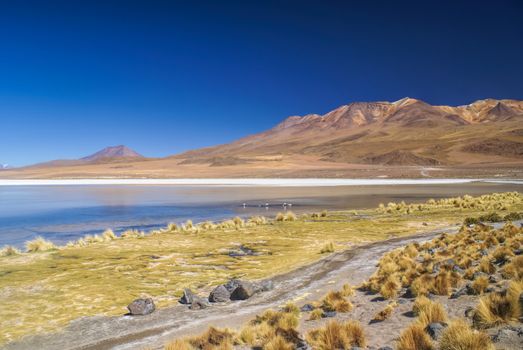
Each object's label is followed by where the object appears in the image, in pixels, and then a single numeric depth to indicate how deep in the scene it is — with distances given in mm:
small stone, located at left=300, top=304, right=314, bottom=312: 8567
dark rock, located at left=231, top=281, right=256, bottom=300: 10102
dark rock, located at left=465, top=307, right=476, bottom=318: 6648
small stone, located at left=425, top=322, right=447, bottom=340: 5871
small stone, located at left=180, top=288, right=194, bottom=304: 9742
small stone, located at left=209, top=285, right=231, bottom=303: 9938
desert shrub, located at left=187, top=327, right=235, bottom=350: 6591
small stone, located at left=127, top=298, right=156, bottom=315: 9000
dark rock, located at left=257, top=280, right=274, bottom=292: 10651
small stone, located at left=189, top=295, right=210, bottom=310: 9438
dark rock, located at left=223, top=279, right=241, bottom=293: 10359
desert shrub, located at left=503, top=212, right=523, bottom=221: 19984
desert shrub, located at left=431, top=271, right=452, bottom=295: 8297
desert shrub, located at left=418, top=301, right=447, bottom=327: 6566
